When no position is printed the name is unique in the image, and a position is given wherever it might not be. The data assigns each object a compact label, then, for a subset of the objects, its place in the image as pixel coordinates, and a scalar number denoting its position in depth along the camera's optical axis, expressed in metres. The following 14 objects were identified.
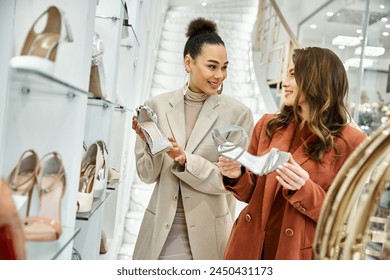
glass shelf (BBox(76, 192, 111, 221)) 1.14
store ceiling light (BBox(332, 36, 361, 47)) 4.11
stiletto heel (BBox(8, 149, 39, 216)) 0.73
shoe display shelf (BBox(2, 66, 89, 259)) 0.73
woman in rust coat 1.24
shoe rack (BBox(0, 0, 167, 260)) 0.76
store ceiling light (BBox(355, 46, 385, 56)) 3.89
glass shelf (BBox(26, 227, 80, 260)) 0.79
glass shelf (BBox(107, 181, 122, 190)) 1.56
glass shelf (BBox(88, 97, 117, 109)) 1.28
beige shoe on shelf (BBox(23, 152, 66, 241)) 0.79
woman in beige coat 1.51
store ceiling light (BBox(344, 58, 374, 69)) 3.96
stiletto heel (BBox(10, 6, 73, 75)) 0.67
